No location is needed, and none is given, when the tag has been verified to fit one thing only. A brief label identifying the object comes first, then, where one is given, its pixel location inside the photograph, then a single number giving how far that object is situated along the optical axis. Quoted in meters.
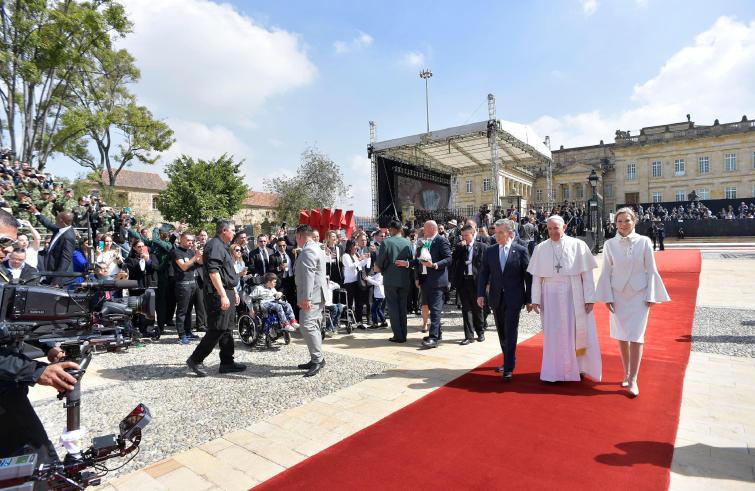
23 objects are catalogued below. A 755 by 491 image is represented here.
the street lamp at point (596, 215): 17.83
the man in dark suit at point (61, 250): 5.89
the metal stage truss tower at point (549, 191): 22.62
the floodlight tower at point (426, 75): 25.92
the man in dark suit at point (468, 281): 6.31
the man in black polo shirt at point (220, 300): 4.87
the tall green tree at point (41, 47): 18.42
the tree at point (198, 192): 30.19
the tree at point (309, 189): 36.59
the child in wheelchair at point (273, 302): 6.20
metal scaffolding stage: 16.88
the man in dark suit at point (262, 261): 7.96
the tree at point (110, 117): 24.80
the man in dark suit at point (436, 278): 6.14
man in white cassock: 4.37
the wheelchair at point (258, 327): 6.19
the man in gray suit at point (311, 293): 4.94
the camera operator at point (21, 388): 1.79
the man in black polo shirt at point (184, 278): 6.67
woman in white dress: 4.05
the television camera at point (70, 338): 1.76
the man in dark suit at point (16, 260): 4.88
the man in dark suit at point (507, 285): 4.64
